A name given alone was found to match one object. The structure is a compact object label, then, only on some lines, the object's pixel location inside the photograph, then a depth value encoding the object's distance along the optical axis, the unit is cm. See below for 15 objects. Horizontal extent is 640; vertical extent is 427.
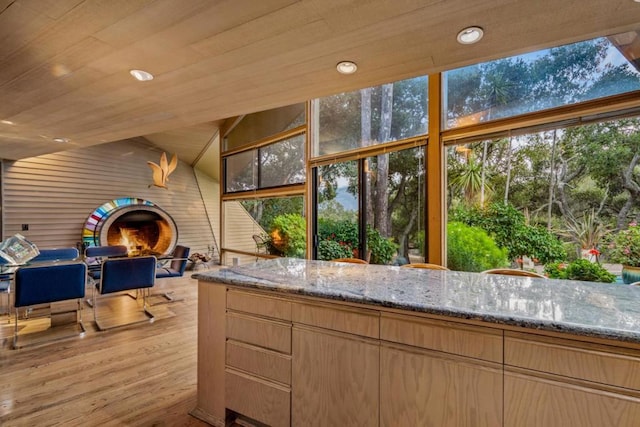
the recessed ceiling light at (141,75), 205
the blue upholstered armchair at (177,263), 455
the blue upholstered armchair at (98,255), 415
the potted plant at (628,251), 256
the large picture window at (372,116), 379
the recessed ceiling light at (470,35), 154
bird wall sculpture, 624
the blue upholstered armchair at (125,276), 350
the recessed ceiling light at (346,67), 191
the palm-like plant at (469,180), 336
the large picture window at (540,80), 260
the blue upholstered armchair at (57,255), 429
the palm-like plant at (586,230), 273
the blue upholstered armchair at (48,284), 290
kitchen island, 108
